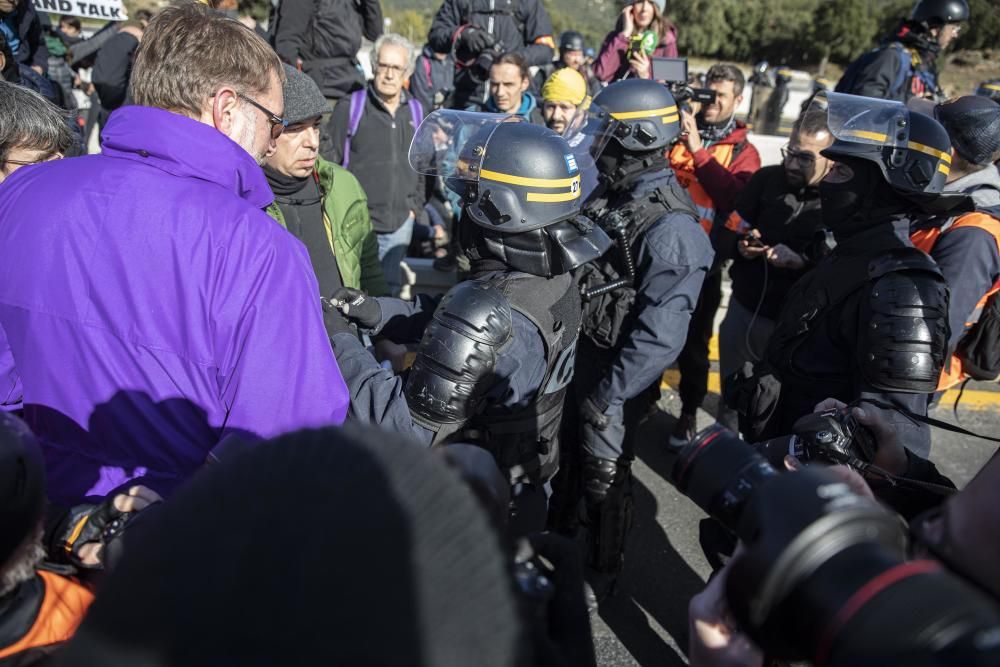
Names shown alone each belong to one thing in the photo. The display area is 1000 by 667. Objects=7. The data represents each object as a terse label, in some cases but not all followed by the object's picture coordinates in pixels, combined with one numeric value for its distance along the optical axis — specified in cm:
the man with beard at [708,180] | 406
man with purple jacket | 137
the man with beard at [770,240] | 335
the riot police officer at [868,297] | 196
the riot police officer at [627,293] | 270
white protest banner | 579
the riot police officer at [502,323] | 187
